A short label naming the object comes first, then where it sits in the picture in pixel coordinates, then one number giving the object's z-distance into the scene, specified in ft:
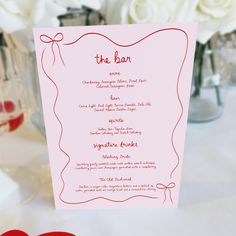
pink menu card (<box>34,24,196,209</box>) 1.23
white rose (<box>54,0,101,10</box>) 1.64
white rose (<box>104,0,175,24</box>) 1.67
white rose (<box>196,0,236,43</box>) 1.79
